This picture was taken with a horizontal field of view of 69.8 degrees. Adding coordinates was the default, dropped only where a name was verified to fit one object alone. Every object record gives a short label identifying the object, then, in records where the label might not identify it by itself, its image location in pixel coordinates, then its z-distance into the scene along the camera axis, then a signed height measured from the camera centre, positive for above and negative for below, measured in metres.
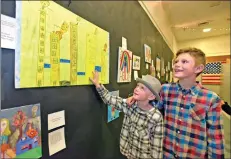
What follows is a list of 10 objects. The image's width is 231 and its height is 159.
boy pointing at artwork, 0.49 -0.15
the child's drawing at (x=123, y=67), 0.96 +0.07
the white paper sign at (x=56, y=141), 0.57 -0.22
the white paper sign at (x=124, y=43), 1.02 +0.23
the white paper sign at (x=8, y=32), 0.39 +0.12
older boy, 0.49 -0.11
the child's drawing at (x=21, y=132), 0.42 -0.14
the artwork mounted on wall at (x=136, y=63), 0.96 +0.10
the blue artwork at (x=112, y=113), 0.93 -0.19
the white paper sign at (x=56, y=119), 0.56 -0.14
